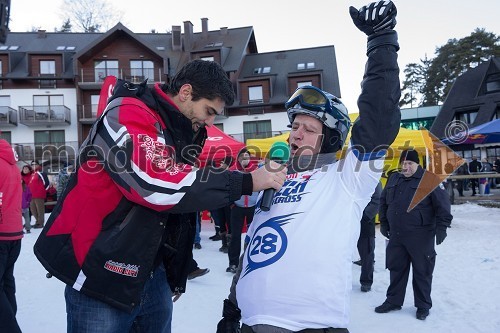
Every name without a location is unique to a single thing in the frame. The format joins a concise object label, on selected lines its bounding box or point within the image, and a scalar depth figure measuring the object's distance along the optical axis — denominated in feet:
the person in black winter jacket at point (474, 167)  61.46
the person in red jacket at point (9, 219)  12.28
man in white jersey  5.74
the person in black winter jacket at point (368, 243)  18.44
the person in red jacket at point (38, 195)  39.93
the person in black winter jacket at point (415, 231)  15.99
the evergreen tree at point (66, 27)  148.54
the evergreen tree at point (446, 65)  124.57
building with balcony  98.53
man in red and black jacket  5.25
